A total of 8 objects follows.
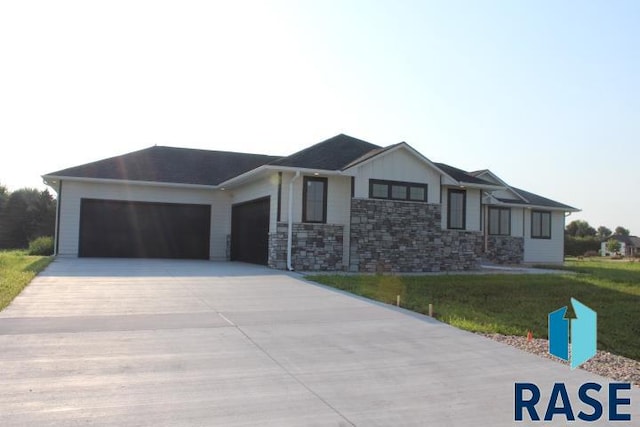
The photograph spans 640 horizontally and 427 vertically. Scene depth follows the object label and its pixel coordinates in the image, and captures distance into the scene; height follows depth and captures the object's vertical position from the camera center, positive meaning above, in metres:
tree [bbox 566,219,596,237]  81.88 +2.04
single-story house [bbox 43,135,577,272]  17.44 +0.87
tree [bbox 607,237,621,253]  67.62 -0.57
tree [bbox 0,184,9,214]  38.44 +2.31
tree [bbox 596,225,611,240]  97.61 +1.97
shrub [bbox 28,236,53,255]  23.70 -0.99
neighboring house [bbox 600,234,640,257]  74.56 -0.30
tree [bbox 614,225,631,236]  102.56 +2.32
